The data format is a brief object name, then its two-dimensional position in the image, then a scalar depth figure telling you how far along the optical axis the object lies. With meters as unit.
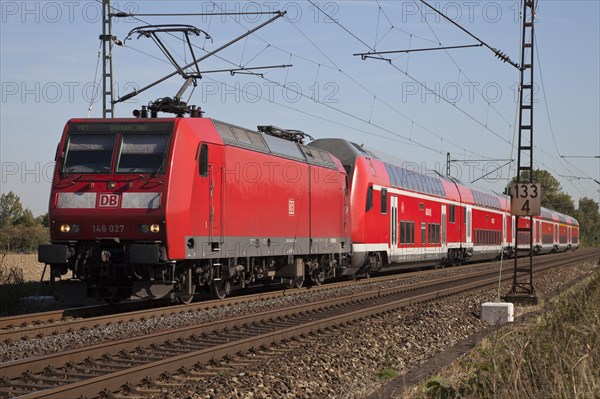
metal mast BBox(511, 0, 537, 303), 18.31
